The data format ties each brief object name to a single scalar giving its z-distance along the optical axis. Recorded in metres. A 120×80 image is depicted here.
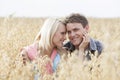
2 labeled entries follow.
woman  3.78
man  4.19
